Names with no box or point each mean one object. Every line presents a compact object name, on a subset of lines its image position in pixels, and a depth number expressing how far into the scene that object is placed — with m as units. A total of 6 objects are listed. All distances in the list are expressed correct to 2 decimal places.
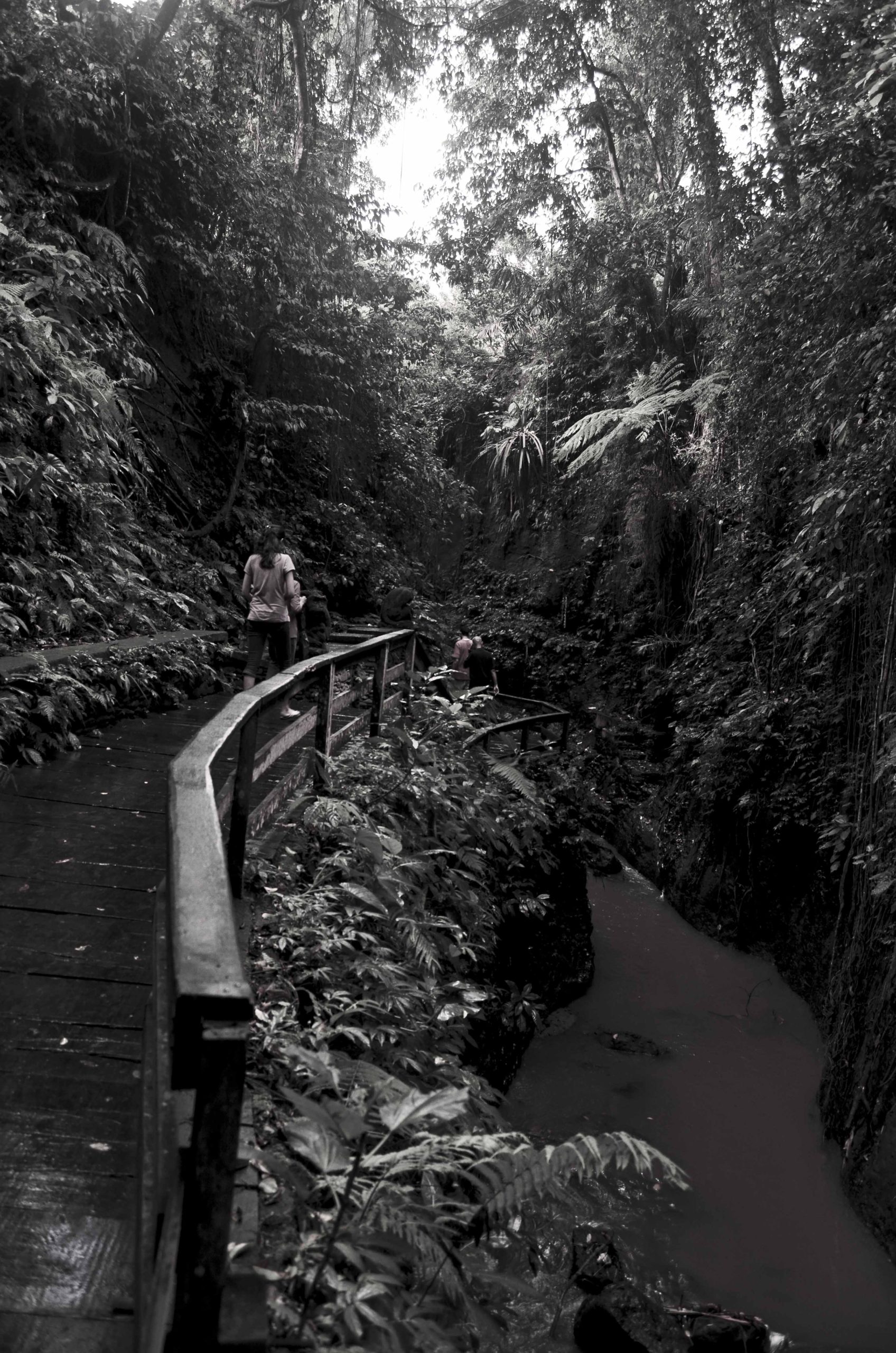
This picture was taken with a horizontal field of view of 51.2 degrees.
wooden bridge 1.50
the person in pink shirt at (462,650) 12.32
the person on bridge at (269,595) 8.41
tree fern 14.26
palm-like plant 20.70
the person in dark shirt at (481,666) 12.06
